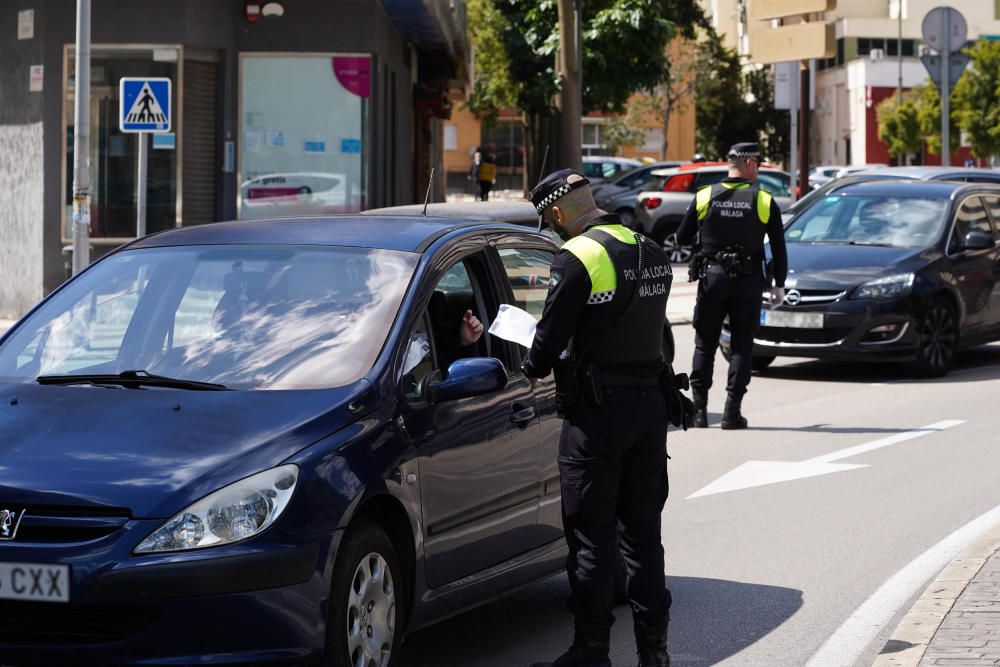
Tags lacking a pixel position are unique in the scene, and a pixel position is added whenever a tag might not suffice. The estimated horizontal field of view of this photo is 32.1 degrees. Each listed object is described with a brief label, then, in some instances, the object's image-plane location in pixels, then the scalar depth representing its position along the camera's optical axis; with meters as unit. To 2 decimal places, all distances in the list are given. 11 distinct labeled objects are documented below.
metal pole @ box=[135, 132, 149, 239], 16.89
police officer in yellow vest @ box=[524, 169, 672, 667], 5.52
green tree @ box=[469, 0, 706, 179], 38.19
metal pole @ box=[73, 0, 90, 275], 17.11
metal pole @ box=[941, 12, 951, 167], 23.12
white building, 97.75
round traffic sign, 23.11
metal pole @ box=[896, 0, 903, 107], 91.50
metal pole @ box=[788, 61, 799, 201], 24.72
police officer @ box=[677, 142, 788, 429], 11.52
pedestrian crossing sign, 16.94
